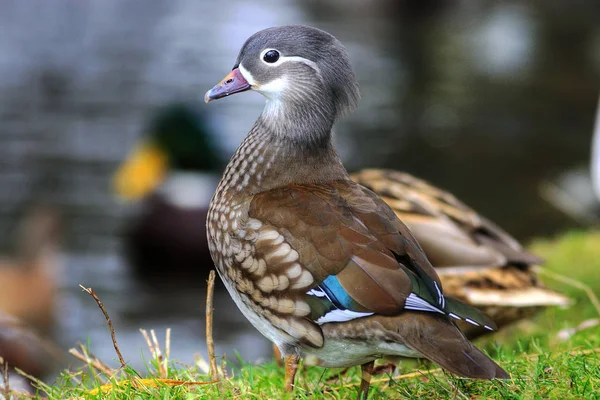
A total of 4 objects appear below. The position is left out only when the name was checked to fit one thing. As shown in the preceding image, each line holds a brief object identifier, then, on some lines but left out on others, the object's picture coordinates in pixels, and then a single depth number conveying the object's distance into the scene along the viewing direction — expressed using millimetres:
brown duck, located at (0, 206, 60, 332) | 15477
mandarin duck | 6070
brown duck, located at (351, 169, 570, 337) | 9336
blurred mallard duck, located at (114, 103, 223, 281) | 18953
